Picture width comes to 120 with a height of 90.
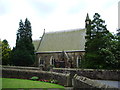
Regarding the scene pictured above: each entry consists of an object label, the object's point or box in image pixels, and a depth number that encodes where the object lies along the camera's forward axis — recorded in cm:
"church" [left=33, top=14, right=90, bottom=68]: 2741
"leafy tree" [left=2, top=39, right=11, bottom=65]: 3145
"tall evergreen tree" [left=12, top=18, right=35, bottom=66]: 2704
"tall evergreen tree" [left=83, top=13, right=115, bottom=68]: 1570
